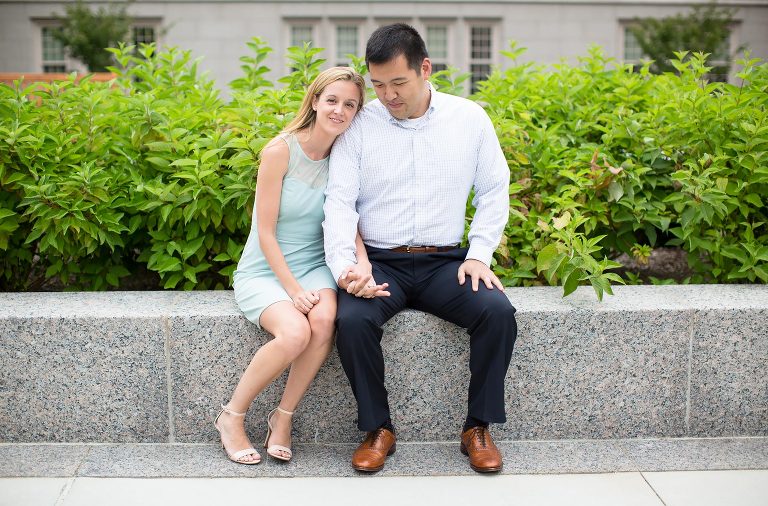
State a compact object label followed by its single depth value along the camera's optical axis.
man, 3.39
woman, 3.40
